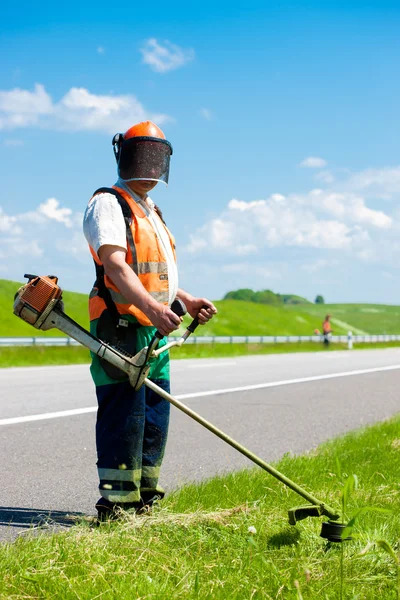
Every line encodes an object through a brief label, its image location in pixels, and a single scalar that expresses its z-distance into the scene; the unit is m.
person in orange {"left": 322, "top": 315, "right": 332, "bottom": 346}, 36.56
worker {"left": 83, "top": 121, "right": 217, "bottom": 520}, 3.98
